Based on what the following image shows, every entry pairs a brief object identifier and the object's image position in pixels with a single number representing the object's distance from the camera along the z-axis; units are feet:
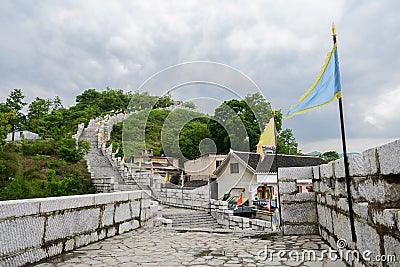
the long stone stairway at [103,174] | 51.57
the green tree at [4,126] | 47.21
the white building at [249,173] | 59.47
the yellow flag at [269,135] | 23.38
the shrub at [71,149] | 60.29
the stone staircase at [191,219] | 37.09
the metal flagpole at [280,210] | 18.20
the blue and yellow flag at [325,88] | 10.25
